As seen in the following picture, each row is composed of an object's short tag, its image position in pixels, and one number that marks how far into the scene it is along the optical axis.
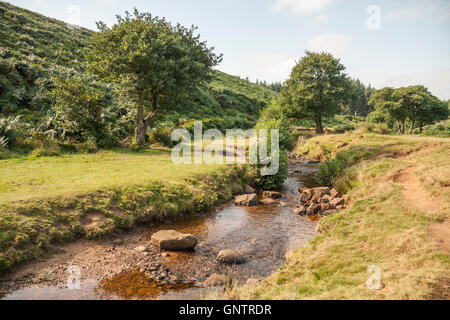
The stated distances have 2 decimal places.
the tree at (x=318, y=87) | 39.59
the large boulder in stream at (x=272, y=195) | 17.68
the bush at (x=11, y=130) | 17.39
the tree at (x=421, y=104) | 51.49
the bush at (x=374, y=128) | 36.53
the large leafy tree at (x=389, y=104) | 53.19
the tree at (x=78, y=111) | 21.38
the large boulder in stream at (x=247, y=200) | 15.87
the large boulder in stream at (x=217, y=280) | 7.95
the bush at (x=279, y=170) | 19.50
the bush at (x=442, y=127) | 67.53
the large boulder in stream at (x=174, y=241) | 9.98
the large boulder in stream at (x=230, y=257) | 9.42
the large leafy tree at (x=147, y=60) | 21.14
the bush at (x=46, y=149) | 17.47
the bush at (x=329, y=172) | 20.23
